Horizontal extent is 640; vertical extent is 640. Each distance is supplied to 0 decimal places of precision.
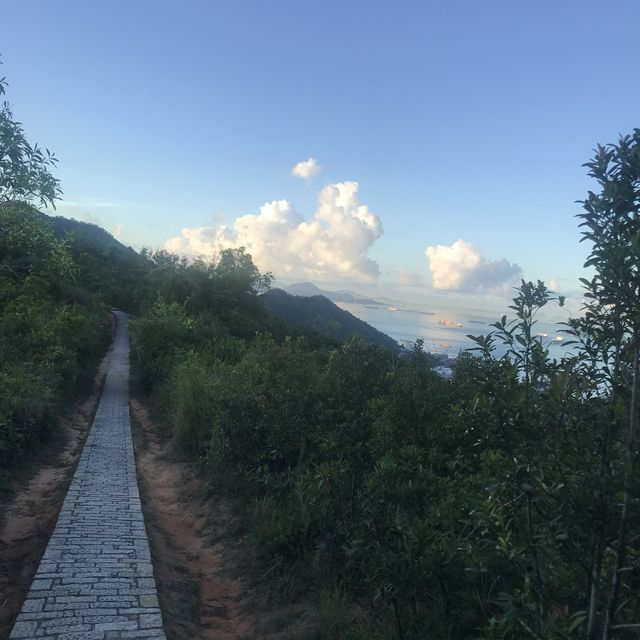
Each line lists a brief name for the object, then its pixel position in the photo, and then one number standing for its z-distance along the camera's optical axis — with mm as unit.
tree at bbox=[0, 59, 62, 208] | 6504
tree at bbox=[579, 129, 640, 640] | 2207
